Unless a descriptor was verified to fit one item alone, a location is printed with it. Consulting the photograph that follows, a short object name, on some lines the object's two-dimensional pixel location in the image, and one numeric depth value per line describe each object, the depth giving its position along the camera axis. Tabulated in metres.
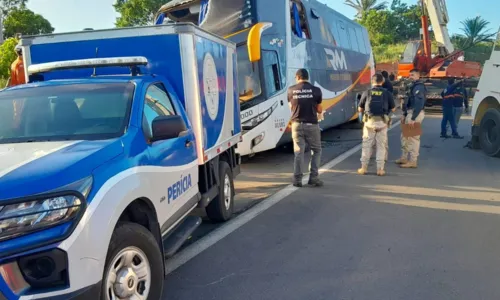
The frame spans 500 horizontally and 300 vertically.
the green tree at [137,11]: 42.12
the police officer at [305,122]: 7.89
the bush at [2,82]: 17.77
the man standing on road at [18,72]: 8.61
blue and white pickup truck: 2.67
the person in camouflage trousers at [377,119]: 9.05
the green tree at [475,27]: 59.47
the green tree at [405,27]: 61.76
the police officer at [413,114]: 9.63
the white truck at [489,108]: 10.77
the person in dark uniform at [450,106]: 13.80
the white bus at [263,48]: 9.74
